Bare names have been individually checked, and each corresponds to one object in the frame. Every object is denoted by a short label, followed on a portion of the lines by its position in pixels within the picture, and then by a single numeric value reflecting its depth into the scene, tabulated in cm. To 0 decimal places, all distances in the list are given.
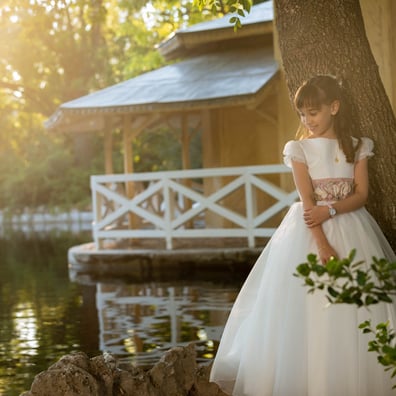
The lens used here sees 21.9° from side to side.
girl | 467
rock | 489
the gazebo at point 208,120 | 1470
